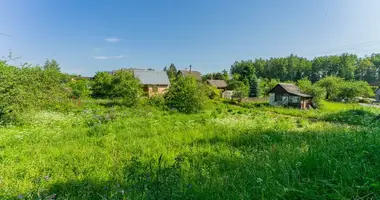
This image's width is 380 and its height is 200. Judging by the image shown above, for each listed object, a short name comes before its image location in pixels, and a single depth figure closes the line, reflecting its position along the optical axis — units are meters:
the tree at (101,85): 28.85
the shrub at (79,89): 28.06
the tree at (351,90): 33.13
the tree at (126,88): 20.97
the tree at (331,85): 36.25
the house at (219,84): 50.06
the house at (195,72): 55.00
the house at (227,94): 40.78
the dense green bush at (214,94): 34.09
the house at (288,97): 26.78
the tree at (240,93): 33.41
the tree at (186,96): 19.33
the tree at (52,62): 36.81
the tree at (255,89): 44.22
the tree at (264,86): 41.66
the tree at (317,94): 27.27
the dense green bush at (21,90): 10.09
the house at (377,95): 41.91
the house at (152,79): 36.28
